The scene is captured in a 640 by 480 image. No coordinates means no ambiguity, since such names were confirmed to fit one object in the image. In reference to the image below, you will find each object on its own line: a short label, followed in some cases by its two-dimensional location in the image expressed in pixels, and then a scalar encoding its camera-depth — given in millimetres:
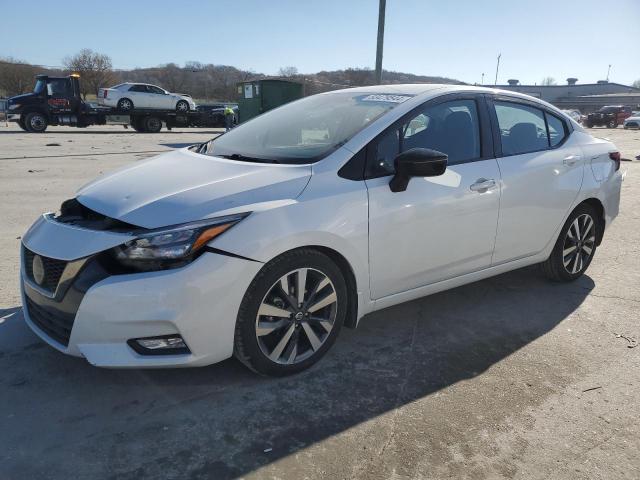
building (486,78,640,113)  75938
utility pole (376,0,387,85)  10336
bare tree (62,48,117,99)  76062
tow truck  22531
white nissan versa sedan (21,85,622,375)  2549
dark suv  43188
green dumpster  19000
